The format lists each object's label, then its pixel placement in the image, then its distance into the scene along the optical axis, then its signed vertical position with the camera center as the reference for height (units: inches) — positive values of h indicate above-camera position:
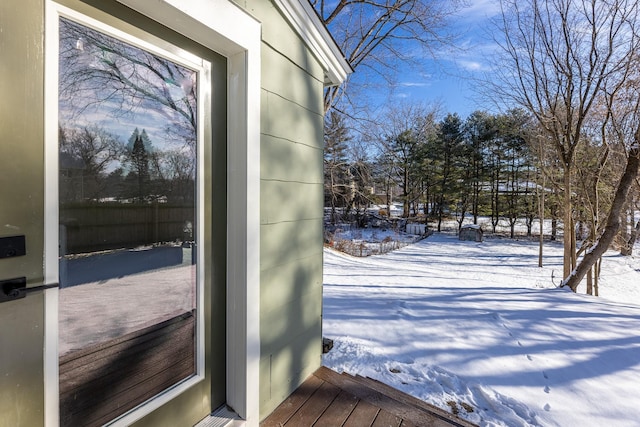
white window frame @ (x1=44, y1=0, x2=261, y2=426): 54.5 -0.6
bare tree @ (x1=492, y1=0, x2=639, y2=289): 202.4 +110.9
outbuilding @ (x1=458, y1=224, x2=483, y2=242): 639.8 -61.7
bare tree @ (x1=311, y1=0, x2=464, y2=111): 268.1 +171.3
